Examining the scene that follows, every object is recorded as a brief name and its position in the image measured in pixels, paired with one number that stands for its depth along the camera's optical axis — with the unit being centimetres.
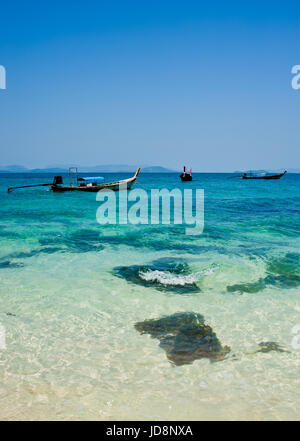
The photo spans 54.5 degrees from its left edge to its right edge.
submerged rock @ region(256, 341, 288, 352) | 505
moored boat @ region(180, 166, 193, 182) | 8636
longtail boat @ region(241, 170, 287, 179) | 9386
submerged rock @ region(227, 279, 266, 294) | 774
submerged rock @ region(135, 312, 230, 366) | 484
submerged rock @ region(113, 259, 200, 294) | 789
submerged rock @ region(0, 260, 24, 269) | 973
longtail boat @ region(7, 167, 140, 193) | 4100
